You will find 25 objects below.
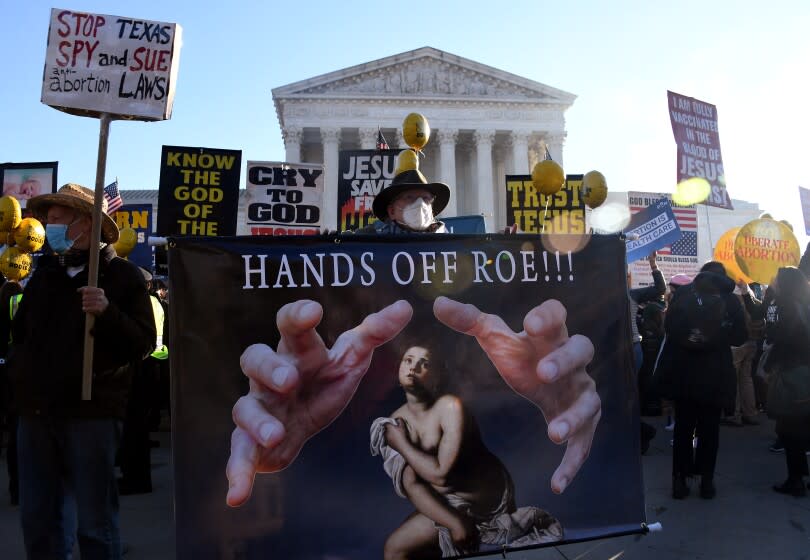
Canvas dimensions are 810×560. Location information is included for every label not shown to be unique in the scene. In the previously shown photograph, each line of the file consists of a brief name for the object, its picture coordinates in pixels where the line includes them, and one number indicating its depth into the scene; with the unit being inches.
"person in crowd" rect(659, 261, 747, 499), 187.9
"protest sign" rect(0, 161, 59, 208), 369.1
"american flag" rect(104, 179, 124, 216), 504.7
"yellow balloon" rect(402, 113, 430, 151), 232.2
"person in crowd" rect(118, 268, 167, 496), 200.1
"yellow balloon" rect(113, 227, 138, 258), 274.1
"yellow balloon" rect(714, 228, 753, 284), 343.7
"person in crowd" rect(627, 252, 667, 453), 228.5
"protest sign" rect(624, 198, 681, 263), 346.9
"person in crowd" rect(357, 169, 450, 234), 147.8
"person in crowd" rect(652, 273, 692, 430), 249.0
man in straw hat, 104.9
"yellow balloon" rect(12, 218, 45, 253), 224.2
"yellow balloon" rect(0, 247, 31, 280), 249.0
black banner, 105.2
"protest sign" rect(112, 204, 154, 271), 489.8
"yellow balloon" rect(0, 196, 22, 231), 241.8
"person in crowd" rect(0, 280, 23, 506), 154.6
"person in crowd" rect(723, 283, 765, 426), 312.2
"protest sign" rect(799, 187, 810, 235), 534.9
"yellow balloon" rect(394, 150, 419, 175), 186.7
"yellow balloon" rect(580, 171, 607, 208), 195.0
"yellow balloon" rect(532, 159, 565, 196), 185.2
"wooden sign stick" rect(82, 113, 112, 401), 104.6
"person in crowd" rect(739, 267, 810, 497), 191.5
